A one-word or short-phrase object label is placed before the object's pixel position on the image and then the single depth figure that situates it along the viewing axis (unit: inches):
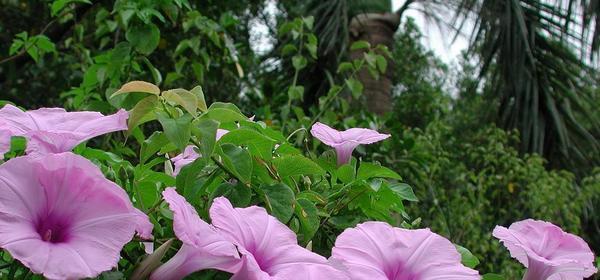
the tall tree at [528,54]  169.5
